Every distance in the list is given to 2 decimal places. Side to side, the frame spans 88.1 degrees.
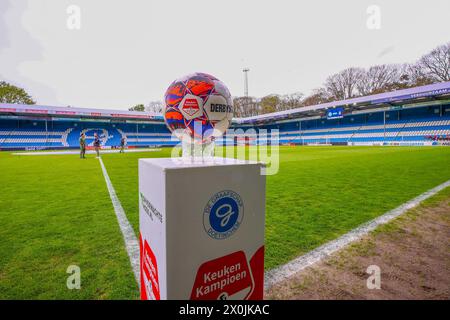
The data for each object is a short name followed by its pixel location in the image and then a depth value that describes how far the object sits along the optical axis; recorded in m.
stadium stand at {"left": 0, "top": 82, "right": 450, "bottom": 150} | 30.16
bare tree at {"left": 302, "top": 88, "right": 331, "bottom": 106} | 52.31
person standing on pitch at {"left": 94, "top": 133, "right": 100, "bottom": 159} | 16.67
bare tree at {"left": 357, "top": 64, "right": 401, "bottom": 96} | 42.06
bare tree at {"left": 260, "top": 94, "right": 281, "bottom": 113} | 62.50
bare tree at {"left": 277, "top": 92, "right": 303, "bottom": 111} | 60.56
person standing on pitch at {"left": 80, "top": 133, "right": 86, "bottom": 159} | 14.70
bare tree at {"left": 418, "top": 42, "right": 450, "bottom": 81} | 33.81
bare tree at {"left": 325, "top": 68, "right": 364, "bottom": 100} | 46.29
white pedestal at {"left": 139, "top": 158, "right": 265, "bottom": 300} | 1.26
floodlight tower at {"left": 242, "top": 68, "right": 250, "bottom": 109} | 56.00
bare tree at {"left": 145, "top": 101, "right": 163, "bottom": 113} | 63.47
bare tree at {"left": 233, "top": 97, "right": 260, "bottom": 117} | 64.29
